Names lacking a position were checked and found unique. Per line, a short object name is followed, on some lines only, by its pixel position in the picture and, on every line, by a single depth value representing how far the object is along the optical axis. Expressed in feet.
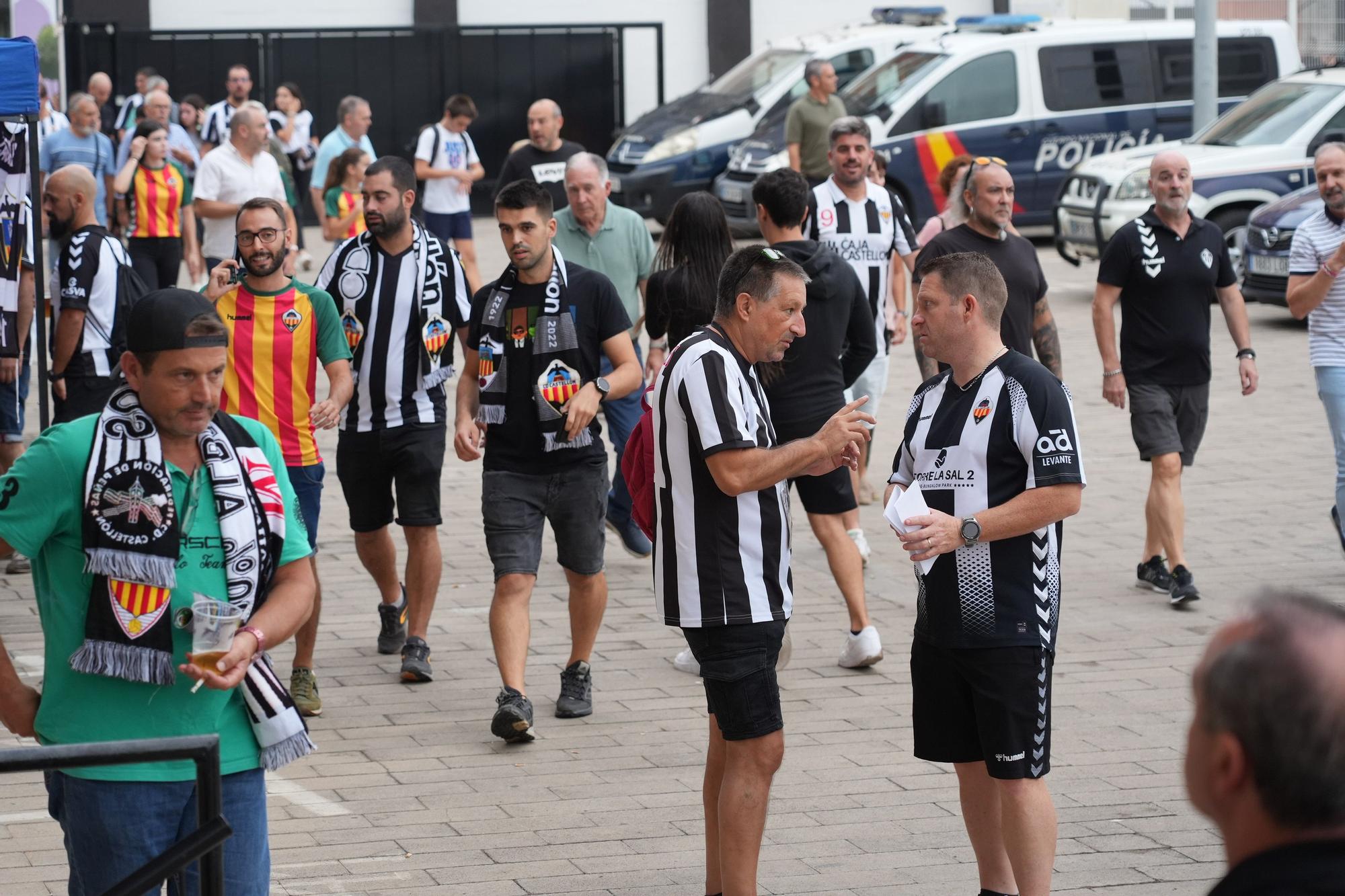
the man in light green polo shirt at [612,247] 49.68
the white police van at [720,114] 121.05
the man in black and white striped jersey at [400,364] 39.62
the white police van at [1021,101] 111.01
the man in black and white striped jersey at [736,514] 26.18
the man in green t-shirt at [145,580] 19.17
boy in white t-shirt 89.69
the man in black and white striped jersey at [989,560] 25.38
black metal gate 143.62
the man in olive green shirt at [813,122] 103.04
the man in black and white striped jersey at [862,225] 51.88
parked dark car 85.16
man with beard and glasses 37.59
